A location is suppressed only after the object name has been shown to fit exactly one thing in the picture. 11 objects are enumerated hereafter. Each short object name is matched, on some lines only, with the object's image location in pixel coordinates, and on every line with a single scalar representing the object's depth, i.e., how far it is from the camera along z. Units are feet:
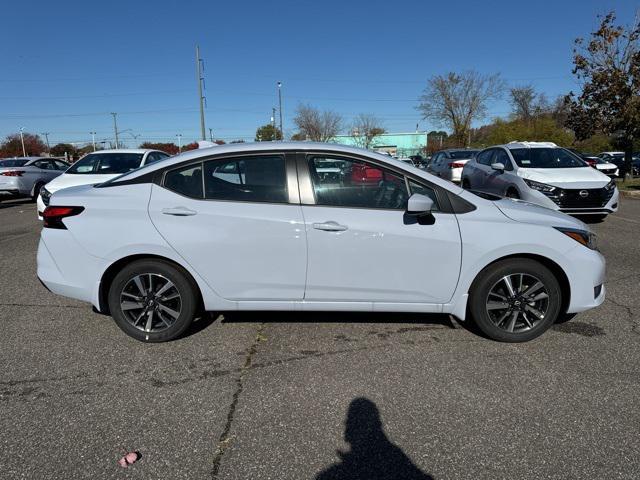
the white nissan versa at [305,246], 11.29
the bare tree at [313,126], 175.73
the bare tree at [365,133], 200.44
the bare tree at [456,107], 176.24
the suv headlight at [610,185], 28.38
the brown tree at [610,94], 56.18
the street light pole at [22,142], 262.53
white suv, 27.78
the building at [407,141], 250.49
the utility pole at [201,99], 95.55
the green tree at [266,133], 213.25
